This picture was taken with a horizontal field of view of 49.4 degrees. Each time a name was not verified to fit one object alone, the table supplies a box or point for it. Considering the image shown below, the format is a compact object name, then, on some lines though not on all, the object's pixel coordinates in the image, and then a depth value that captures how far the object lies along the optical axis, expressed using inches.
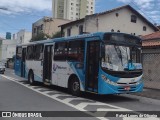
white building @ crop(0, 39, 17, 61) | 2132.6
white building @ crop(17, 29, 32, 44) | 1862.8
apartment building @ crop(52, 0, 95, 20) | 2525.7
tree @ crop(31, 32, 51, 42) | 1243.3
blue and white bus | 283.8
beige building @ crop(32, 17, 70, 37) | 1355.6
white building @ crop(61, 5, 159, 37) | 857.5
